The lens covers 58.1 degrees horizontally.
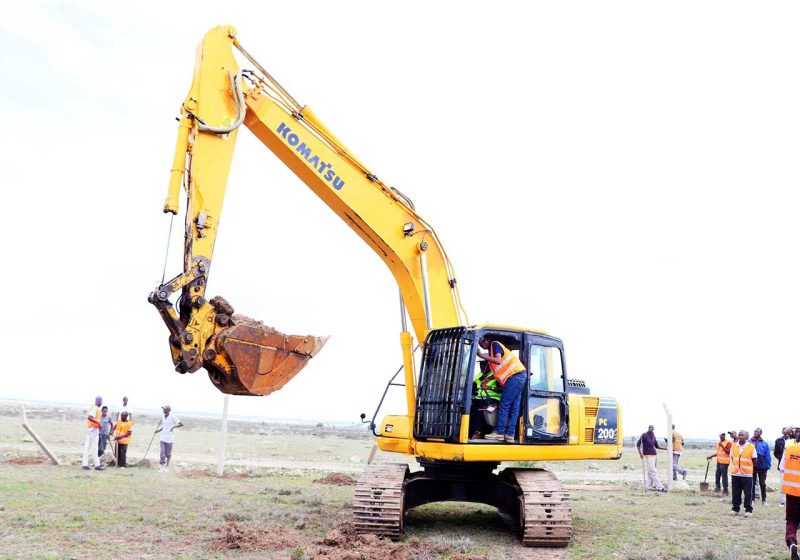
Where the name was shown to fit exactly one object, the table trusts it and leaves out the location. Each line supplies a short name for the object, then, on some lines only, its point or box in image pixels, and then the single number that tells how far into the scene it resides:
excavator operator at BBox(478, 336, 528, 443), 9.71
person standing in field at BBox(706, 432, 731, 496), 18.06
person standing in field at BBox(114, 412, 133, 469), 18.33
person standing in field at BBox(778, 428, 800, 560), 9.61
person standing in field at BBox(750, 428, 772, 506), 16.00
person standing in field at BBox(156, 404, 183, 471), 18.16
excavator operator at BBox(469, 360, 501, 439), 9.93
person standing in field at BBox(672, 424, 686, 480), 19.64
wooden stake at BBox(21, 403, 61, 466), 17.56
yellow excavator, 9.11
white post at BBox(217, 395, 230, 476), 16.89
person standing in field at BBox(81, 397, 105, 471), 17.67
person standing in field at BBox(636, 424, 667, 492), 18.02
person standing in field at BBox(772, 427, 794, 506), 16.33
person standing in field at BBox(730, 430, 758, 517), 13.91
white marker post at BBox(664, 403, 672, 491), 18.25
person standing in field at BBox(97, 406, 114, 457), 18.64
